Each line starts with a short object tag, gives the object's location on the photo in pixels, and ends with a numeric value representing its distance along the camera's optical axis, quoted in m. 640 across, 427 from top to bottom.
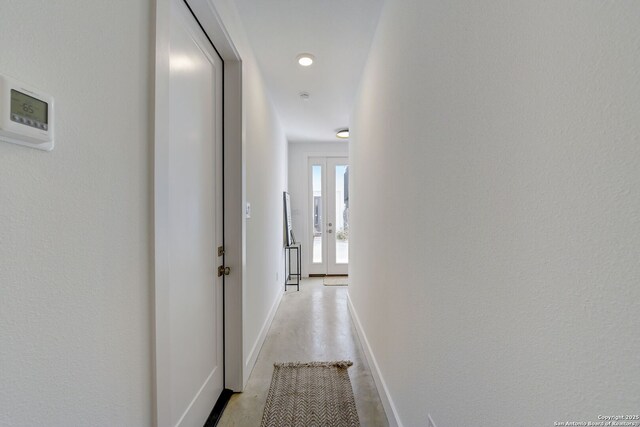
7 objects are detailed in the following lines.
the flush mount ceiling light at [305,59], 2.33
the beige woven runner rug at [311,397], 1.65
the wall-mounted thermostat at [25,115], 0.49
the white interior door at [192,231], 1.23
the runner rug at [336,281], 4.71
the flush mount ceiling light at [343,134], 4.35
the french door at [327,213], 5.21
